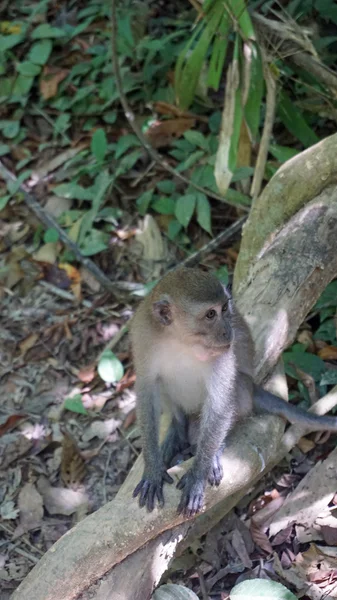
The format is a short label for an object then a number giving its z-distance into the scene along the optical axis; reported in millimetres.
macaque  3150
